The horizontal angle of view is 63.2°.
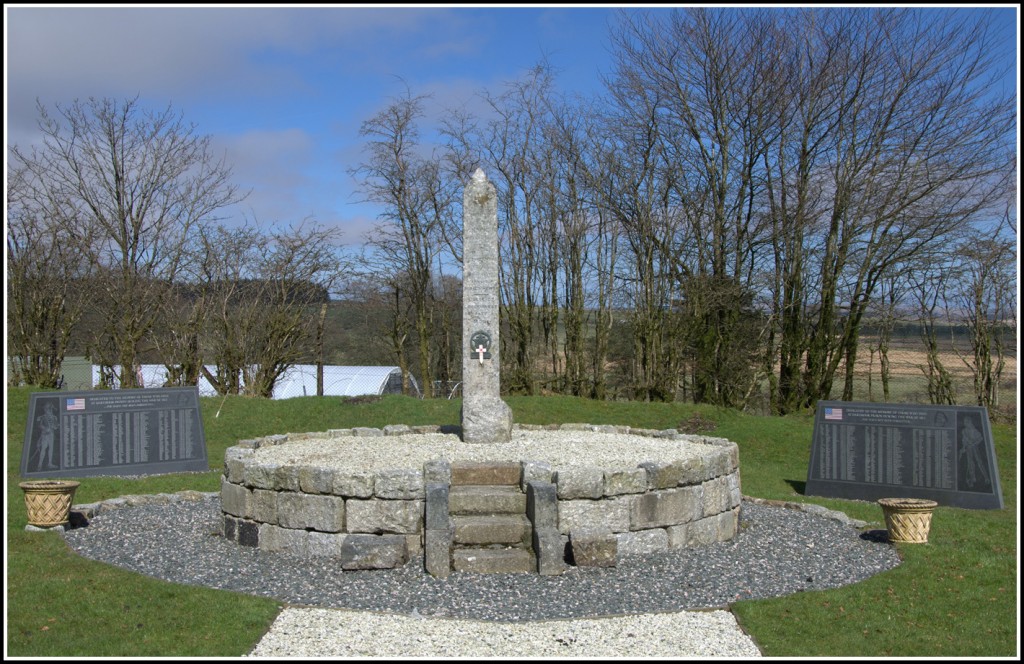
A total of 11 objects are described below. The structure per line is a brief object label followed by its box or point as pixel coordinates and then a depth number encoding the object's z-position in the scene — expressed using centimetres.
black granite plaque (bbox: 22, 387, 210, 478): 1359
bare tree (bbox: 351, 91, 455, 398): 2320
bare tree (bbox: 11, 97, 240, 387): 2097
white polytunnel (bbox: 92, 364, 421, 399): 2442
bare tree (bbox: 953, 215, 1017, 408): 1877
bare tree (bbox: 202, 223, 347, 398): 2183
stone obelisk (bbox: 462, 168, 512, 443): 1038
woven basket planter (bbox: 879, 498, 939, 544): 923
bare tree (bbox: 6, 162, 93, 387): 2039
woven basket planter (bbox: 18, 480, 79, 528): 941
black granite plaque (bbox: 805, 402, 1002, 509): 1210
